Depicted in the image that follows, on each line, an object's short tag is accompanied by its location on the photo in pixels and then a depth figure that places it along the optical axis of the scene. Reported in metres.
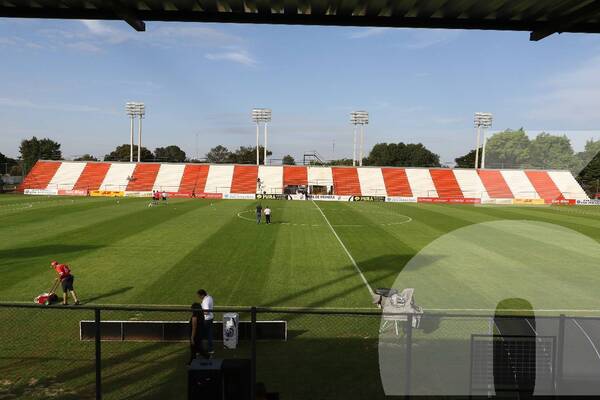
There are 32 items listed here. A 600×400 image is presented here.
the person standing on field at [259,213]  32.34
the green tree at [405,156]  148.75
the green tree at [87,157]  155.06
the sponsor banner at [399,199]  63.16
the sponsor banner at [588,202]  63.03
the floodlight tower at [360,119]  96.75
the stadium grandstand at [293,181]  67.31
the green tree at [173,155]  194.34
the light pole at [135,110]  91.12
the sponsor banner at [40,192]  64.06
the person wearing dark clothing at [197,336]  8.90
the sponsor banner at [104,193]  63.06
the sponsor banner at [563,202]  63.09
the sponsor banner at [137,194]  64.49
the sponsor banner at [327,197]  63.66
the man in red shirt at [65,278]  13.11
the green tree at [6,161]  118.75
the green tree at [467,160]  139.50
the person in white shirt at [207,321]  10.02
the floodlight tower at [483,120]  88.12
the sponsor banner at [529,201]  62.66
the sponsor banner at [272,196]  62.29
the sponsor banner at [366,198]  62.72
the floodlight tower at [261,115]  93.00
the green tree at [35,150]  142.75
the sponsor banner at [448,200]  63.65
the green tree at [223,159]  188.82
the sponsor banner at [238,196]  62.88
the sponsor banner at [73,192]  63.50
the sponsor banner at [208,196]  63.56
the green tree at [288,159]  162.50
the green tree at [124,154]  148.25
